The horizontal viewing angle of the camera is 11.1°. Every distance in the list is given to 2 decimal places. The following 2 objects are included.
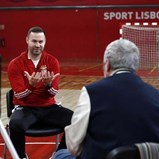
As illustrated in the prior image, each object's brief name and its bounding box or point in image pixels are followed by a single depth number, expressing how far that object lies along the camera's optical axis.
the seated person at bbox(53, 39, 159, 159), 4.55
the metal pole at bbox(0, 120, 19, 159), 4.77
